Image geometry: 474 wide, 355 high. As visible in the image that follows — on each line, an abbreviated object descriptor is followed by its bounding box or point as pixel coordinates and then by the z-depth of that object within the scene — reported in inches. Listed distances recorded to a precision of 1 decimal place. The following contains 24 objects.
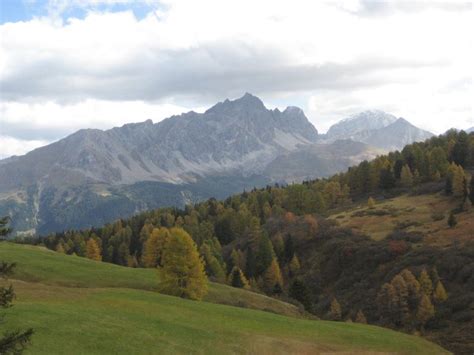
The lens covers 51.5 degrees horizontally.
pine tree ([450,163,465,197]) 5383.9
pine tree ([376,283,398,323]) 3351.4
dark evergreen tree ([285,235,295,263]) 5344.5
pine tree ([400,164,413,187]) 6811.0
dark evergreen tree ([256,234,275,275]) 4921.3
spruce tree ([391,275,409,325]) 3307.1
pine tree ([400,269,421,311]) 3363.9
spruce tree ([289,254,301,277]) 4938.5
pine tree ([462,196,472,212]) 4986.7
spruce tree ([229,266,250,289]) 3981.3
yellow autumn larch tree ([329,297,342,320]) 3462.1
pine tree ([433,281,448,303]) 3294.8
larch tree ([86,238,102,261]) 5398.6
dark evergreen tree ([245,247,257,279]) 4955.7
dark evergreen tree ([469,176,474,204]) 5059.1
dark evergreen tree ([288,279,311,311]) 3508.4
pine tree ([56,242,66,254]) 5733.3
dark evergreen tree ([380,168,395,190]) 7052.2
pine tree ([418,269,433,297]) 3398.1
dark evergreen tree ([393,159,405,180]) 7222.9
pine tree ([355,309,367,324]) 3208.7
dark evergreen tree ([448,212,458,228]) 4485.7
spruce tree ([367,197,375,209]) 6043.3
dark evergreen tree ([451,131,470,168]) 6934.1
